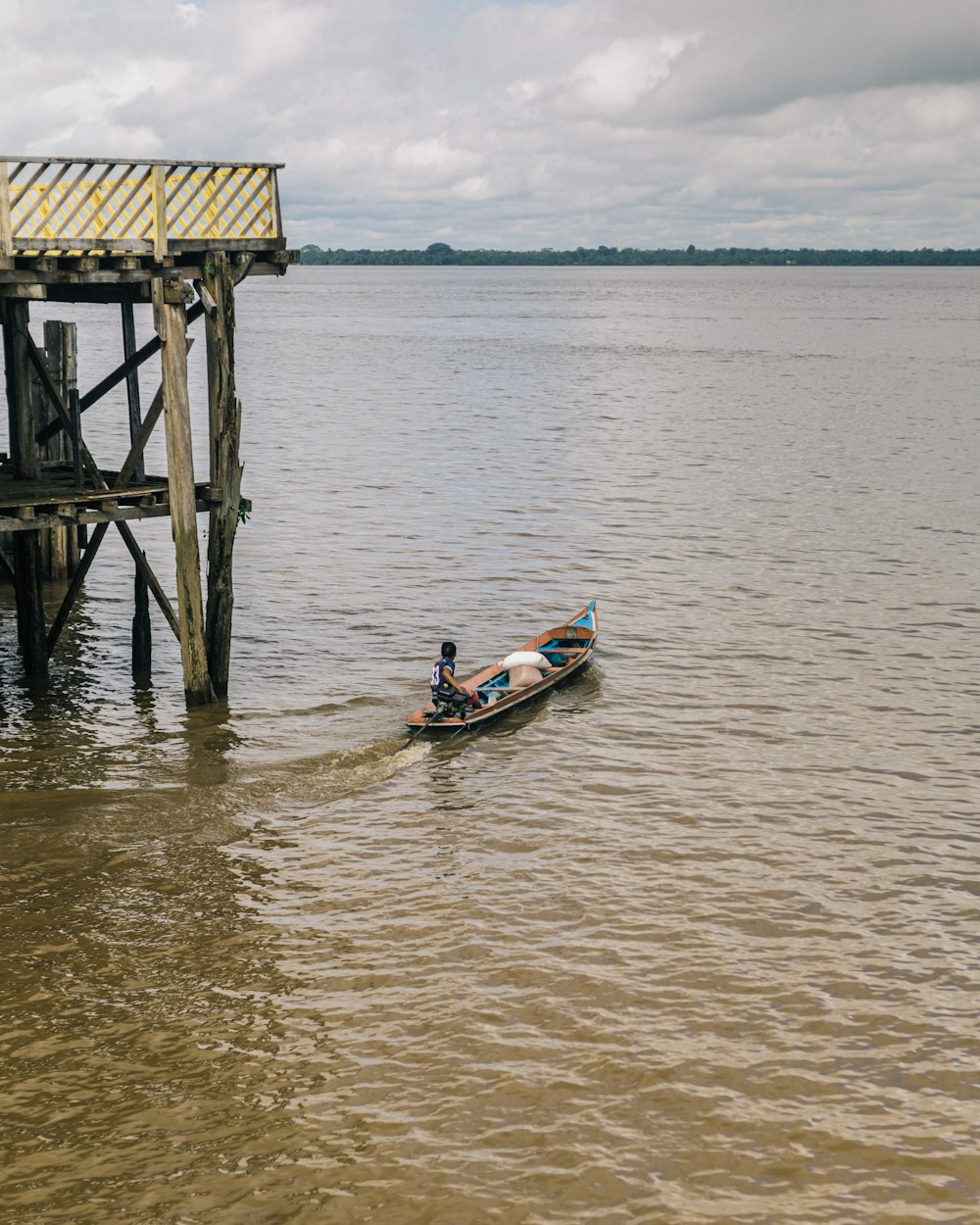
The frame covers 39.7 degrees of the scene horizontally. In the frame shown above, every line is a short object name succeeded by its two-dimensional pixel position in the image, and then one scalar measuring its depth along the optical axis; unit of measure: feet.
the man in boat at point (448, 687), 55.77
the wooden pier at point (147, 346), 48.88
